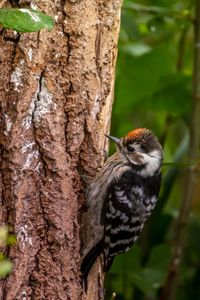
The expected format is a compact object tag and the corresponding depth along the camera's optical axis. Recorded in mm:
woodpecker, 7271
